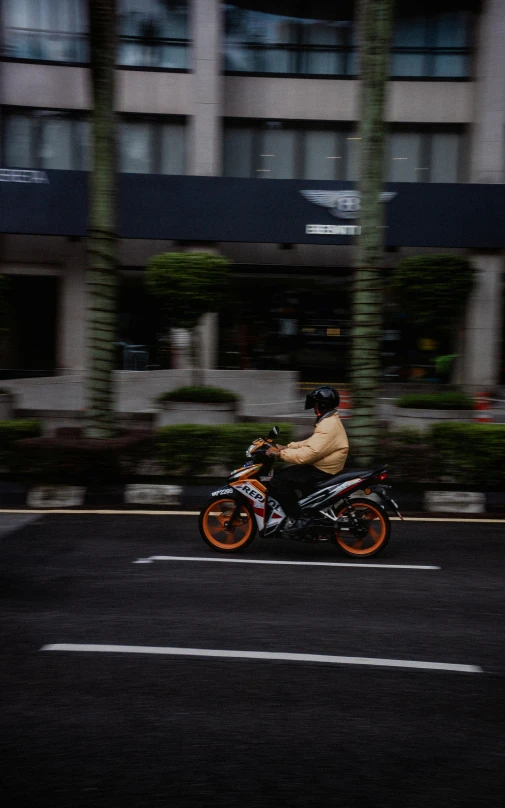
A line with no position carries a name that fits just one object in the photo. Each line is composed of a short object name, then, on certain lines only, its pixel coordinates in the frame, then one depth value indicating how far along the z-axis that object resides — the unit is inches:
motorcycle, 304.3
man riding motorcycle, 303.4
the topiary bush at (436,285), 560.1
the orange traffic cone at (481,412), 528.7
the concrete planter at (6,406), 567.5
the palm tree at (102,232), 441.4
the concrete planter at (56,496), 400.2
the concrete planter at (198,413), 532.4
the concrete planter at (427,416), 548.7
